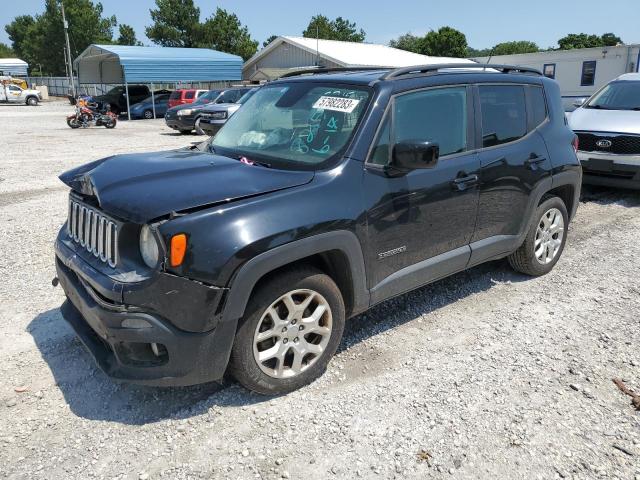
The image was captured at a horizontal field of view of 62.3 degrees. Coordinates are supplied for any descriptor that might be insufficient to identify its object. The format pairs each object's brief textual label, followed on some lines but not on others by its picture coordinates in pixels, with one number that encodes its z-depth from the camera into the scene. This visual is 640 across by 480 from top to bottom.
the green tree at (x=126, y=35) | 68.44
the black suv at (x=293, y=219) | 2.64
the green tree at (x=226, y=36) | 57.62
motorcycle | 21.30
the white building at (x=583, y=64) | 25.00
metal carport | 27.77
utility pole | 41.73
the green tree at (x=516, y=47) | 103.88
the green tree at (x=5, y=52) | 92.95
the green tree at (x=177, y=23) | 58.78
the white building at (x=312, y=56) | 33.28
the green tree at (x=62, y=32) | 66.56
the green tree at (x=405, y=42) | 86.02
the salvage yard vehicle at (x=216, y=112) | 15.98
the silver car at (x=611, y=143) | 7.30
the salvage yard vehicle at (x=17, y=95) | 39.72
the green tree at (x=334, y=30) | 75.45
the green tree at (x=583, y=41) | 82.00
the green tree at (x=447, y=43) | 63.97
